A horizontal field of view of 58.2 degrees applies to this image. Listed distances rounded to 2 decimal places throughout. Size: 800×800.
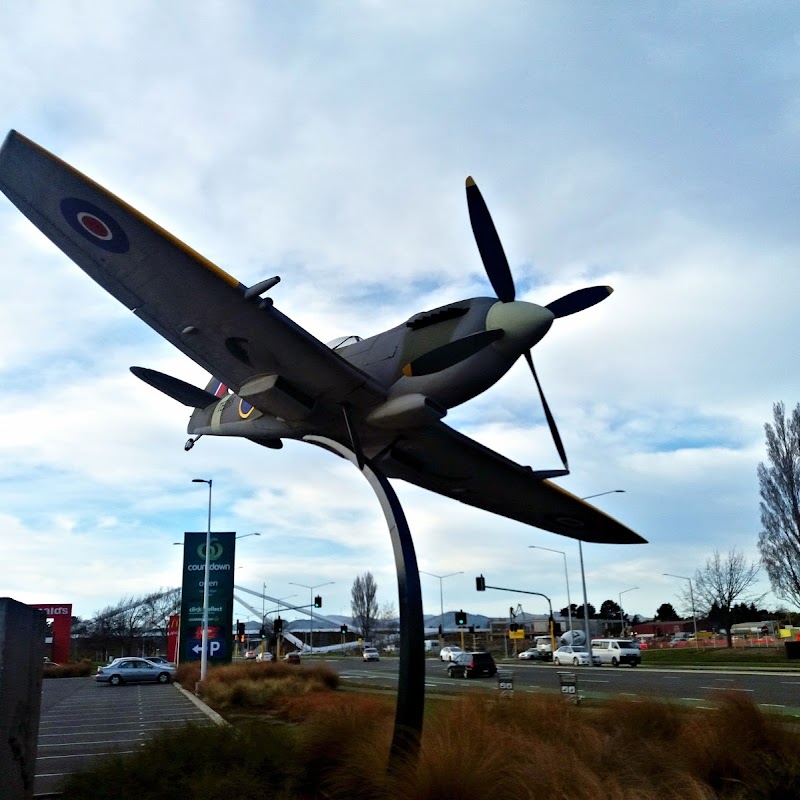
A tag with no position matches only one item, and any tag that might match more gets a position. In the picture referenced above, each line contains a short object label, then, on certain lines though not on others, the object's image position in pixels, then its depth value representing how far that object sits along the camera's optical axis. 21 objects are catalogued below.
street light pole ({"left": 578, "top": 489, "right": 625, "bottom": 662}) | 40.80
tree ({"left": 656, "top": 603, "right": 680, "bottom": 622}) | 138.12
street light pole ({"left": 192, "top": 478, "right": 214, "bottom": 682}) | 27.65
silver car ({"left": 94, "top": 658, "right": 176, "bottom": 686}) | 36.34
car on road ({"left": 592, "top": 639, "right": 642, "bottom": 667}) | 40.31
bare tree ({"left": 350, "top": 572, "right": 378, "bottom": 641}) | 116.81
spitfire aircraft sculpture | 8.56
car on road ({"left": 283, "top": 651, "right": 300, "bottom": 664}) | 51.78
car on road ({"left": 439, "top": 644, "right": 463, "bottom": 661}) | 55.53
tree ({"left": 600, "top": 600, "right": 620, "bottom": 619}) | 130.00
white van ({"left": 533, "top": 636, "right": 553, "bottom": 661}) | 55.75
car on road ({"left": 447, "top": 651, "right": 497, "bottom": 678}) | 33.75
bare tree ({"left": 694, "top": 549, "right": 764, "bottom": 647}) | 56.09
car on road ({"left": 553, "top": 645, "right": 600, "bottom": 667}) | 42.45
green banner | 34.97
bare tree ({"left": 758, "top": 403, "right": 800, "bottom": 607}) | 43.06
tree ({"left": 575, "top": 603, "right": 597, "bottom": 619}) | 119.43
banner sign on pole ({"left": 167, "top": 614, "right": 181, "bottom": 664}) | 58.44
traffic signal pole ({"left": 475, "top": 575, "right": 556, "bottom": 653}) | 47.31
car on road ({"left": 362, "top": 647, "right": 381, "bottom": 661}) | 65.06
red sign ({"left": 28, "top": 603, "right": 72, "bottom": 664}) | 63.00
